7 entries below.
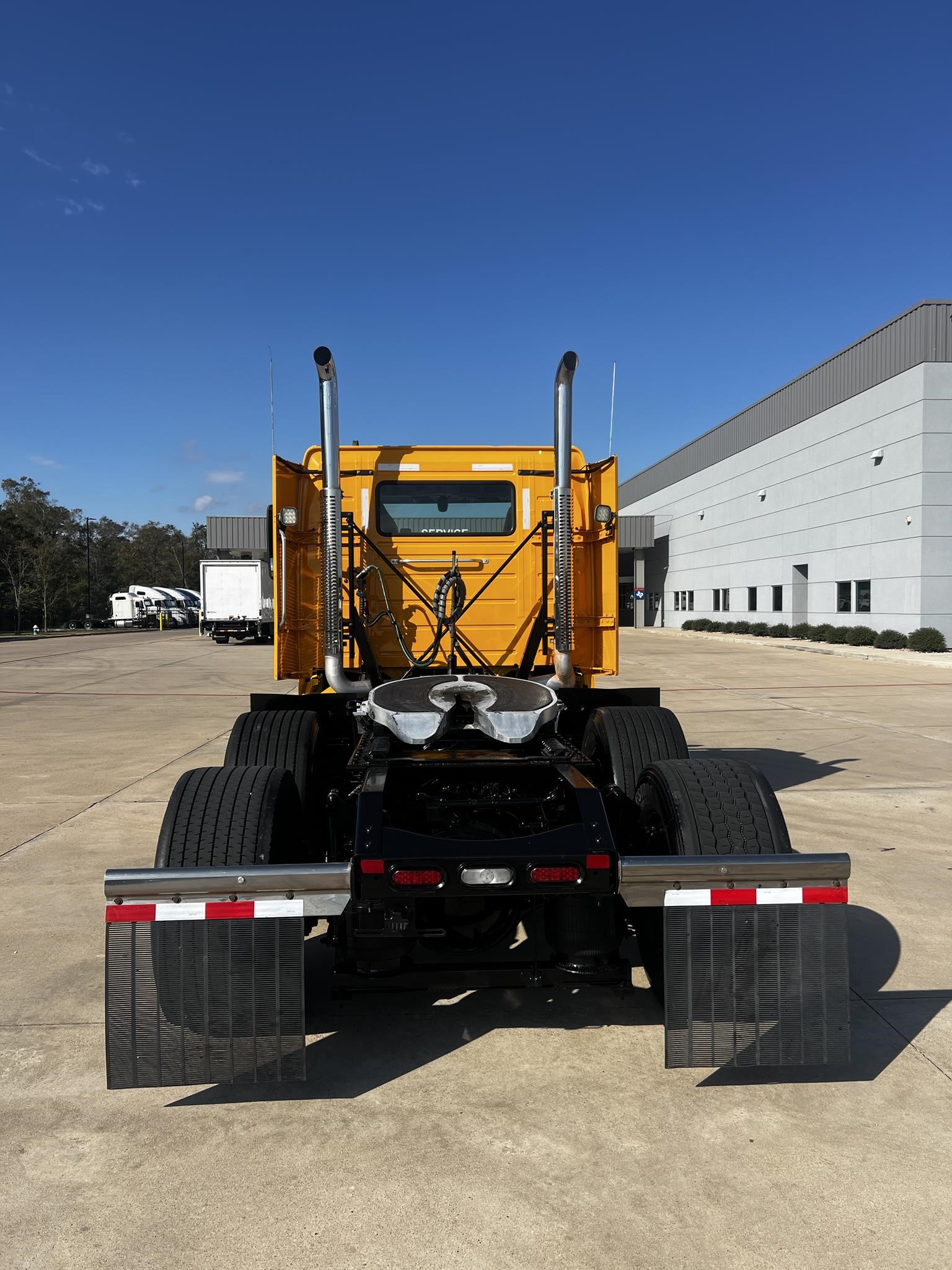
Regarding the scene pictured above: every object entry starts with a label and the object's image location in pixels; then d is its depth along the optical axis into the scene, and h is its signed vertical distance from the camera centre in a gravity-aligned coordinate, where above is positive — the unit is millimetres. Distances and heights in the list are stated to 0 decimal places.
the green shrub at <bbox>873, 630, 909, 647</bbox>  27219 -1171
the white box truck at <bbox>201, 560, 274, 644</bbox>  34094 +194
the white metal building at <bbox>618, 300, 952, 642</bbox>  27062 +4017
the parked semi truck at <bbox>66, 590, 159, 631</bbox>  67312 -769
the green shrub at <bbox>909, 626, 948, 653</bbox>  25812 -1133
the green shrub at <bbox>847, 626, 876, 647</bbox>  29000 -1160
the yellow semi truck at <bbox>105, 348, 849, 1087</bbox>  2900 -939
